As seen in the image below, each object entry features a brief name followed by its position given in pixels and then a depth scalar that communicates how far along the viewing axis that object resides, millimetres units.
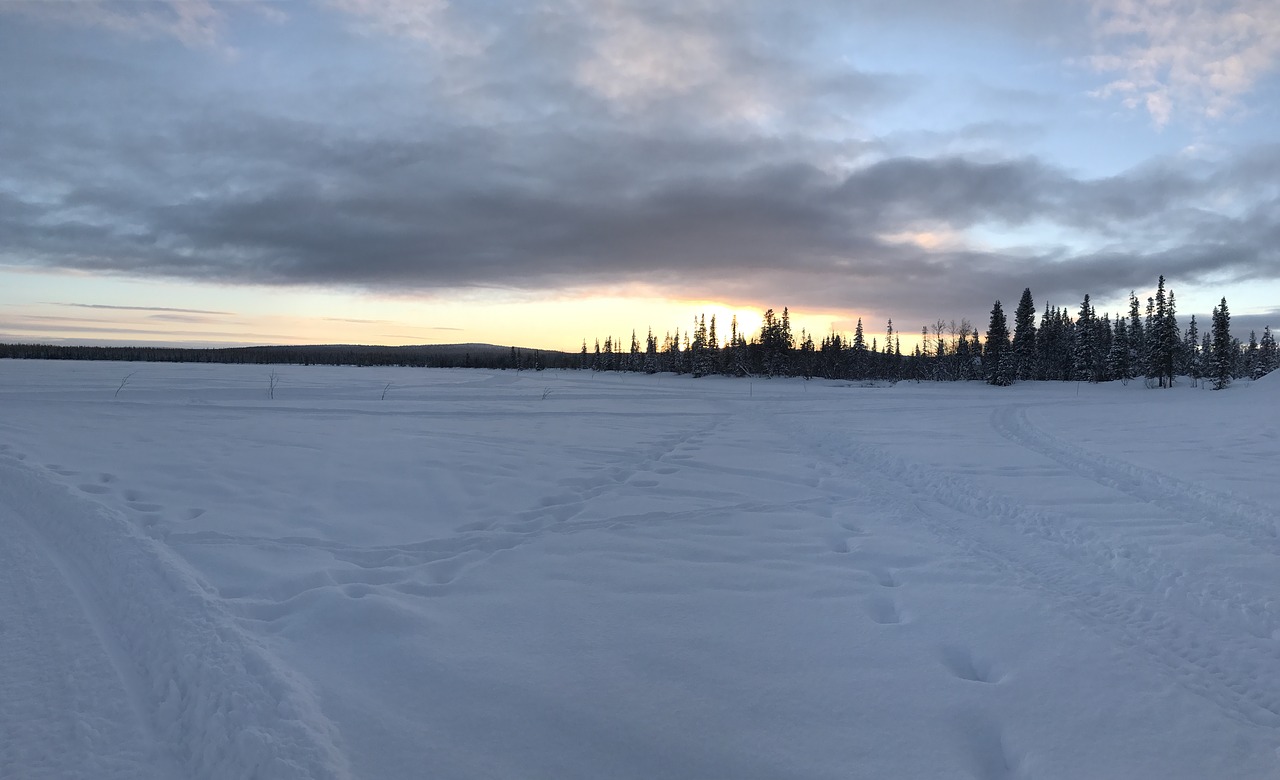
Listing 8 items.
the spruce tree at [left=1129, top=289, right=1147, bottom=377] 70688
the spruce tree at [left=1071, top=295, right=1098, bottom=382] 73375
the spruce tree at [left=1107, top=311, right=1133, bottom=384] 69312
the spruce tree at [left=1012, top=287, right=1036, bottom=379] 72500
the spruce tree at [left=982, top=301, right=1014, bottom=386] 68938
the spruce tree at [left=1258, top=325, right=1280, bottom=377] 105812
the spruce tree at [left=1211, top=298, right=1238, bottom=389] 58531
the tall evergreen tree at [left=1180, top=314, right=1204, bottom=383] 77238
